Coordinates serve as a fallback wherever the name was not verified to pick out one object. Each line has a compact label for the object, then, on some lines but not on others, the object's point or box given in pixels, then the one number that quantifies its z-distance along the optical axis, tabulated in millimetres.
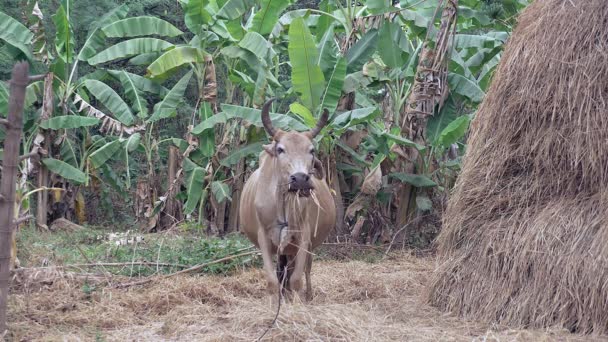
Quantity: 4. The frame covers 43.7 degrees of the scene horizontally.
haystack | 6480
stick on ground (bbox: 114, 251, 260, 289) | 8359
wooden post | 5473
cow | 7277
